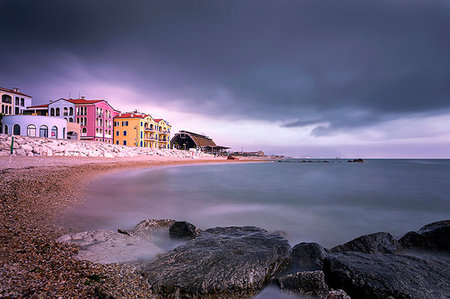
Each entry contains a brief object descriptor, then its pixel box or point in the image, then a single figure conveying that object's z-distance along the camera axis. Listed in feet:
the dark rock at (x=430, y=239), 13.43
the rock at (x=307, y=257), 10.69
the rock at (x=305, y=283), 9.08
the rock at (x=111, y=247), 9.98
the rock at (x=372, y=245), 12.74
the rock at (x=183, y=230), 13.98
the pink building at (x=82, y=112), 135.33
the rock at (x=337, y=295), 7.20
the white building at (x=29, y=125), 98.73
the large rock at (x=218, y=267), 8.21
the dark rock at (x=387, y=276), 8.23
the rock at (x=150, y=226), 14.39
